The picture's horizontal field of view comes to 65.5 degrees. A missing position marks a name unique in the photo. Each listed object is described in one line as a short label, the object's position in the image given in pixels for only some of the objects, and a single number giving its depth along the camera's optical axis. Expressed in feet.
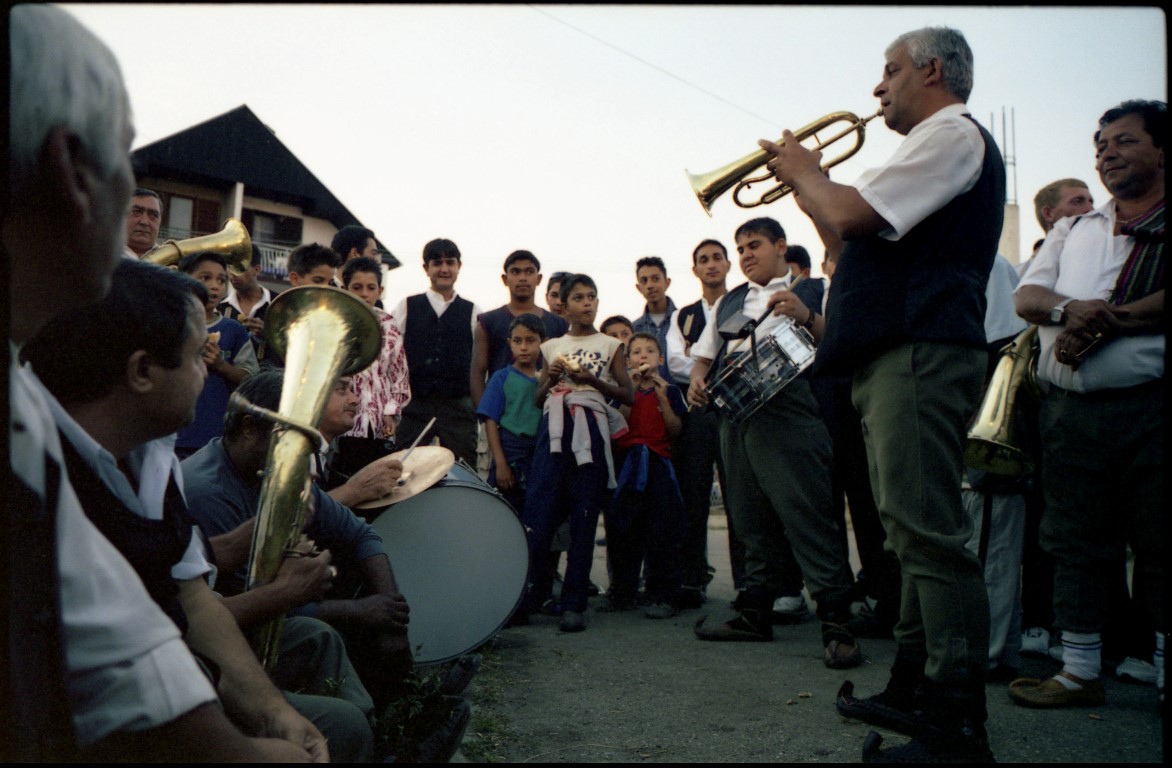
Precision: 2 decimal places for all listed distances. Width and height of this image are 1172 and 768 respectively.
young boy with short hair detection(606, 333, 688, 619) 16.74
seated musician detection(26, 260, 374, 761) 4.37
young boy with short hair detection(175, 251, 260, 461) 13.38
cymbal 10.42
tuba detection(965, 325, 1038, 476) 11.05
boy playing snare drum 13.25
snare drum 13.60
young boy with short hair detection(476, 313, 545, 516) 17.01
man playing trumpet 8.19
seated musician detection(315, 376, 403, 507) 9.70
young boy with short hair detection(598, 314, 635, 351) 21.15
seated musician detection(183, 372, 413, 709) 7.78
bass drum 11.14
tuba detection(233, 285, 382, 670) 6.37
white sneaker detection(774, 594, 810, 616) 15.57
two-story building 92.89
